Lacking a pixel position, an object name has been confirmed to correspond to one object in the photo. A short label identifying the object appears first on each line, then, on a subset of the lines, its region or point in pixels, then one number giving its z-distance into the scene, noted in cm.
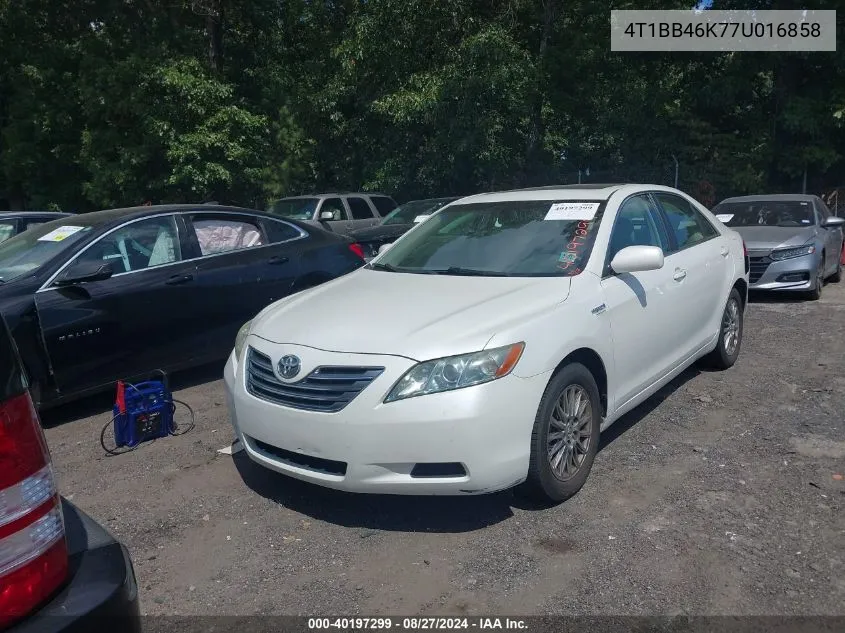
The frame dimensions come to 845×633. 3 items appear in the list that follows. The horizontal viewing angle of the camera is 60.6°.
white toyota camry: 327
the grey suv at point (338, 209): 1431
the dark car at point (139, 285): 504
